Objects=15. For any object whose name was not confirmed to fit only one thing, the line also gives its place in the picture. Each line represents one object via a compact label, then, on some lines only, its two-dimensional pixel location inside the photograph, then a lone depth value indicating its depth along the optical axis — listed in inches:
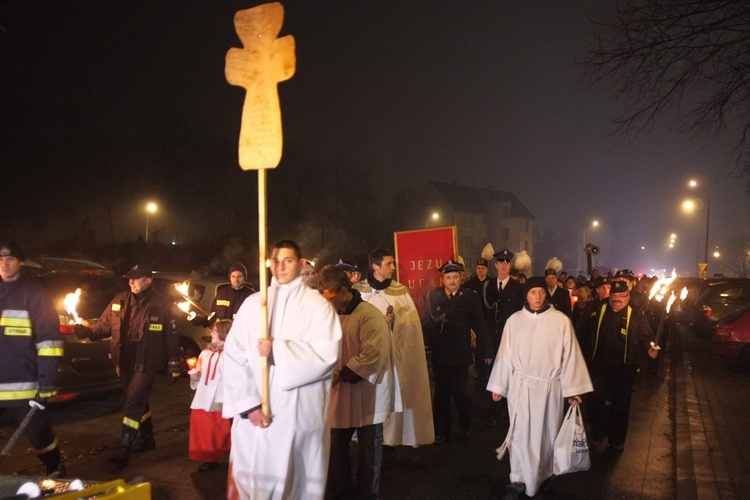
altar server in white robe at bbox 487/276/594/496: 198.2
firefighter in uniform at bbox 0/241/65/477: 181.9
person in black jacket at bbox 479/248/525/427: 328.2
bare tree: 252.4
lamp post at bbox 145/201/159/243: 1143.9
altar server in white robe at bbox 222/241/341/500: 138.2
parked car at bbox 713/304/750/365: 517.0
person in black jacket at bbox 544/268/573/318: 376.8
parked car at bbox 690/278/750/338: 694.5
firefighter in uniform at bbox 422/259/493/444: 262.5
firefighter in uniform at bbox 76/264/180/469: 235.6
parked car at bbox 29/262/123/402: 289.3
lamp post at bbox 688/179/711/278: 1156.5
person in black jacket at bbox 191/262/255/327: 272.7
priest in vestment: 242.2
